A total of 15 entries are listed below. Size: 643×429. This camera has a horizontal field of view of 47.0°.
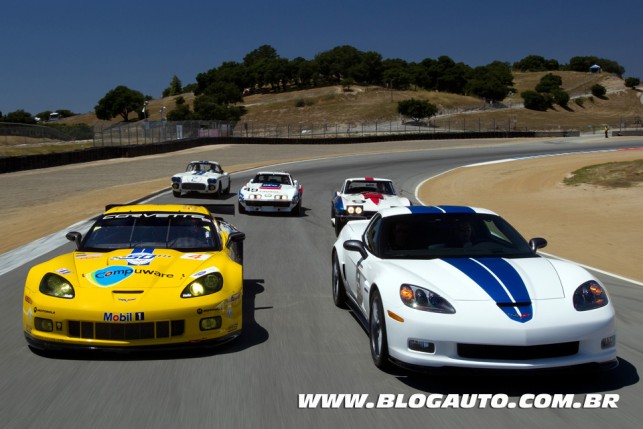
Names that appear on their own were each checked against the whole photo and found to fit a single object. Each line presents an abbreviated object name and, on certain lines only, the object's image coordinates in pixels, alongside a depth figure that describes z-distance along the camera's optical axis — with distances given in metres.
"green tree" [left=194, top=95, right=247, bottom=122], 151.75
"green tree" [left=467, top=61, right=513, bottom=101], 173.00
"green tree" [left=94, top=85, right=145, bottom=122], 182.62
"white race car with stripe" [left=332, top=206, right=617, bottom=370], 5.24
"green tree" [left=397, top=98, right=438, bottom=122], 127.38
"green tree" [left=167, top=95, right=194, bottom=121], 158.46
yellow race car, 6.04
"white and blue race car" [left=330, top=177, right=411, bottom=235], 16.08
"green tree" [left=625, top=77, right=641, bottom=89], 189.88
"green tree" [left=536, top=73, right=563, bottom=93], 178.62
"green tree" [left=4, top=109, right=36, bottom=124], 139.64
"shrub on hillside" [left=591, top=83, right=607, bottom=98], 173.62
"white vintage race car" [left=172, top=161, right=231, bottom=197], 24.95
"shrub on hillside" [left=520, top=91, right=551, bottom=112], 147.00
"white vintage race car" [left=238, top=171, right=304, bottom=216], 20.08
